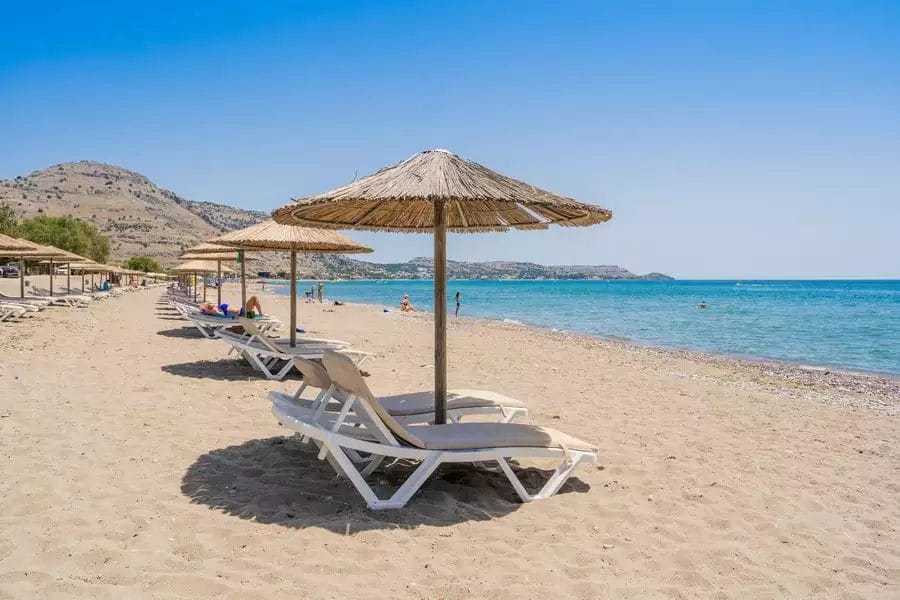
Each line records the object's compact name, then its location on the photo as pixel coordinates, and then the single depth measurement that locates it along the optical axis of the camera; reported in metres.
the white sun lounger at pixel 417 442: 3.67
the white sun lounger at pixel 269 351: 8.01
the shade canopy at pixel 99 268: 30.86
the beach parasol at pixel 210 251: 13.62
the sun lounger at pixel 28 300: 17.62
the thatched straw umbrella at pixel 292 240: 8.53
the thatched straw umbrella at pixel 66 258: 20.69
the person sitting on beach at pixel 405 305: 32.91
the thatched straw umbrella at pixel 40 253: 17.58
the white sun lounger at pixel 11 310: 14.83
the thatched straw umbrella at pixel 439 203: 4.07
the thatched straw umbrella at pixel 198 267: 19.84
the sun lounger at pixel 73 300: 21.61
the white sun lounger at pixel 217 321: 11.78
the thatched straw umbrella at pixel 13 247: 16.58
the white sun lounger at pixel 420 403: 4.50
